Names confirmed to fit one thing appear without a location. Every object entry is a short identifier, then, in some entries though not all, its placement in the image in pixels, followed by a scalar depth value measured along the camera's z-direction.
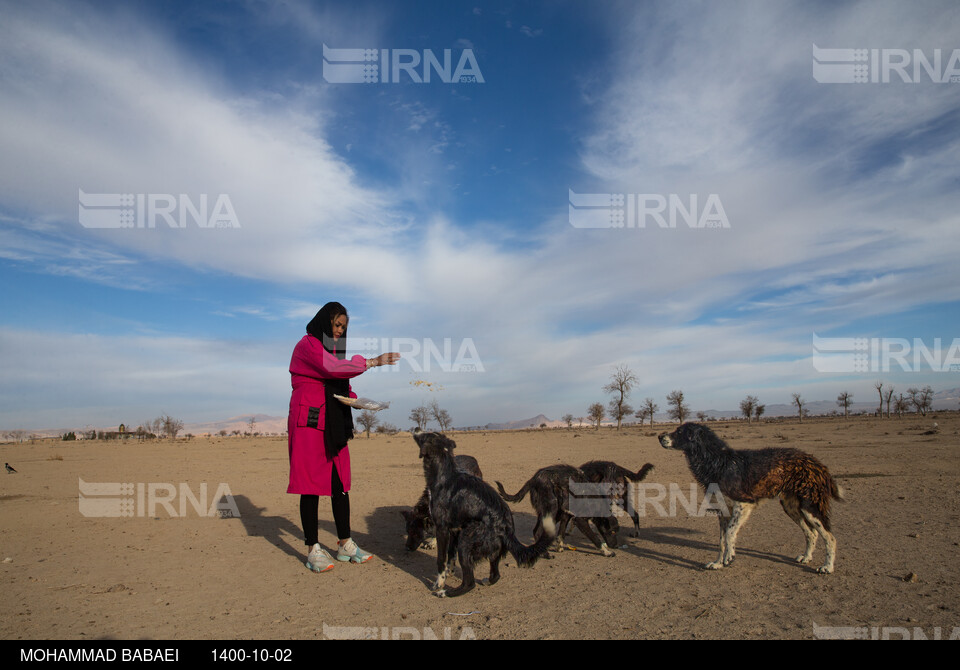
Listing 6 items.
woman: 7.16
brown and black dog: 6.59
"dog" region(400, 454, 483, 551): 8.19
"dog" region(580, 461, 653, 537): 8.18
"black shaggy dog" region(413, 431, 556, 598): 6.20
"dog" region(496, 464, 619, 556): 7.79
